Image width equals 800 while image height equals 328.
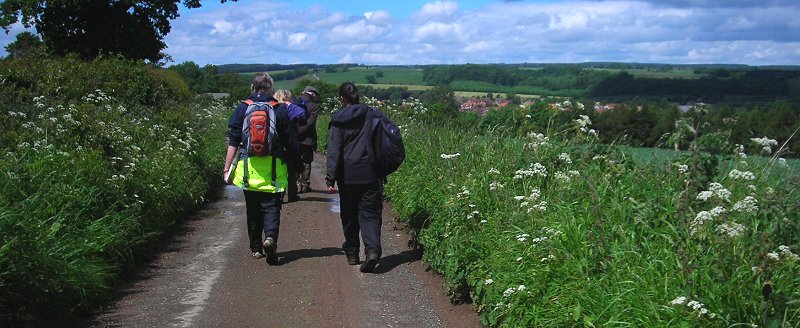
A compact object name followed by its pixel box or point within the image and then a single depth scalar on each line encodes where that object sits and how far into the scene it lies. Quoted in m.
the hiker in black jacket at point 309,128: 12.10
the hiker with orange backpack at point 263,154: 8.48
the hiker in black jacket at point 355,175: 8.41
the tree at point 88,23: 31.20
